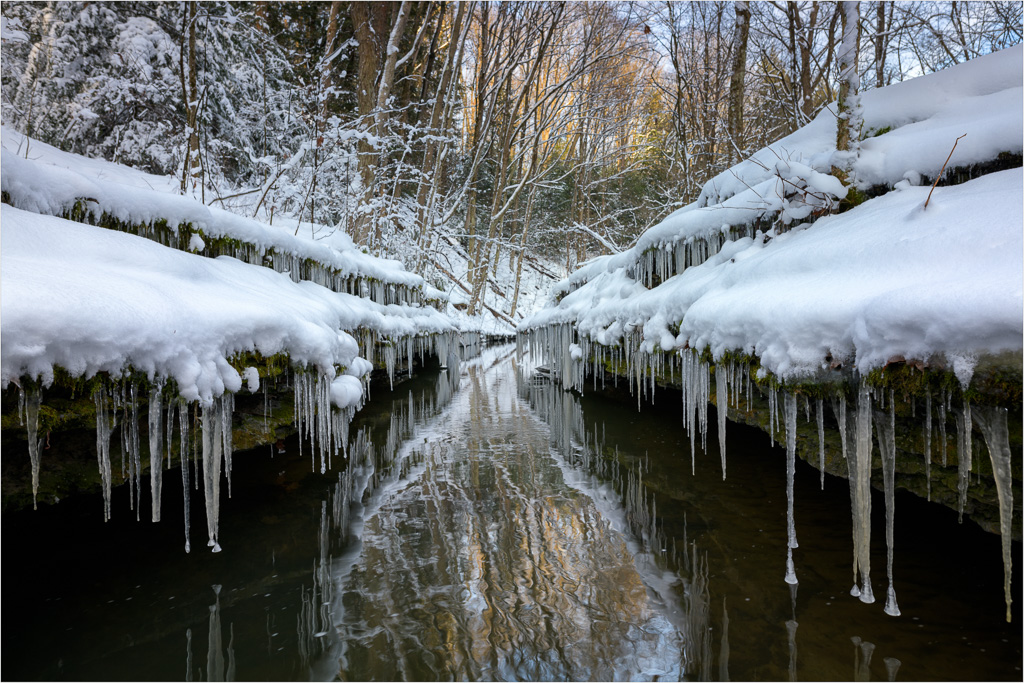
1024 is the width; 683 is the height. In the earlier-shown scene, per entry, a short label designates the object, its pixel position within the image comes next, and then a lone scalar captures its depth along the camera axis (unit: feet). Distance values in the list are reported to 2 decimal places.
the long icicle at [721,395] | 12.36
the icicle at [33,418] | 6.80
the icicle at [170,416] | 8.77
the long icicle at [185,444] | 8.70
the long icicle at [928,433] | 7.85
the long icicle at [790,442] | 9.43
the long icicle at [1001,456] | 6.58
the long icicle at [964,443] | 7.30
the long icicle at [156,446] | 8.34
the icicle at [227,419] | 9.64
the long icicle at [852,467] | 8.55
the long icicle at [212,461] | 9.53
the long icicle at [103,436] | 8.10
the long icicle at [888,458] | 8.04
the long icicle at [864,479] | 7.93
